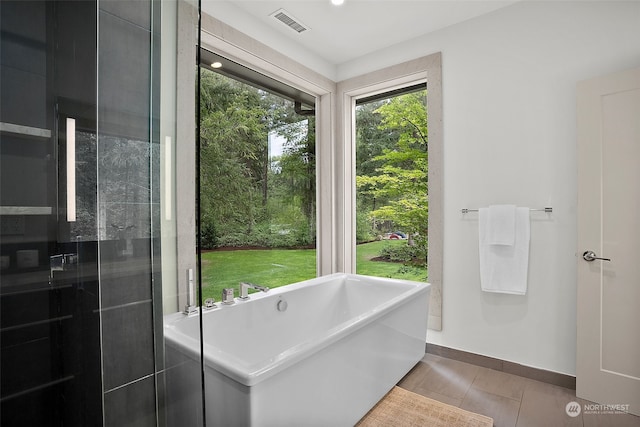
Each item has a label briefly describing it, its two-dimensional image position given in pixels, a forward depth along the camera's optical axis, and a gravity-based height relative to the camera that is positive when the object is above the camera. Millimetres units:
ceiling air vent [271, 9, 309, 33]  2545 +1490
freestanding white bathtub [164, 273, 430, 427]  1224 -717
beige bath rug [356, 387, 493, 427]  1903 -1195
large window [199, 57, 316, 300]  2500 +258
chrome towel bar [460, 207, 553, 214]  2323 -8
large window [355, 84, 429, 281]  3100 +249
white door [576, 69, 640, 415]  1981 -191
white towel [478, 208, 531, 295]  2400 -364
